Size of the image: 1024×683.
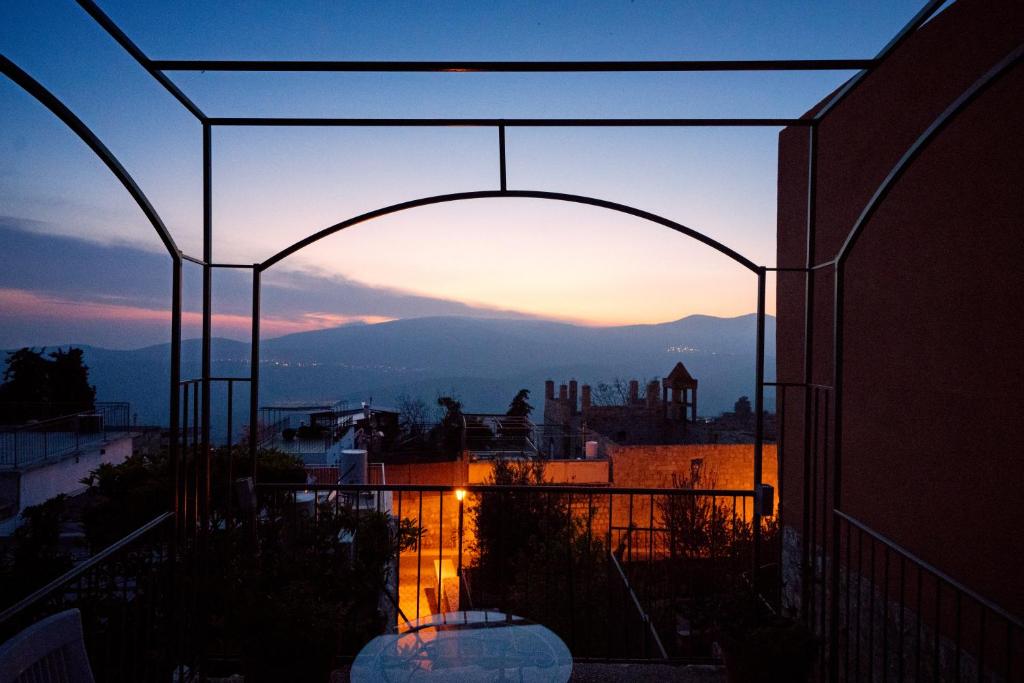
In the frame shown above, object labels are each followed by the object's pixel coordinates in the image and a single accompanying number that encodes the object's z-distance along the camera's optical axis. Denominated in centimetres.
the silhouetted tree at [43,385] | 1516
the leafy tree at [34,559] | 518
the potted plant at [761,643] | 238
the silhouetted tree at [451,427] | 1780
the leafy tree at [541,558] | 606
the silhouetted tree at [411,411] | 2318
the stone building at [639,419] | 1941
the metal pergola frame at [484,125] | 200
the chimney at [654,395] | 2030
